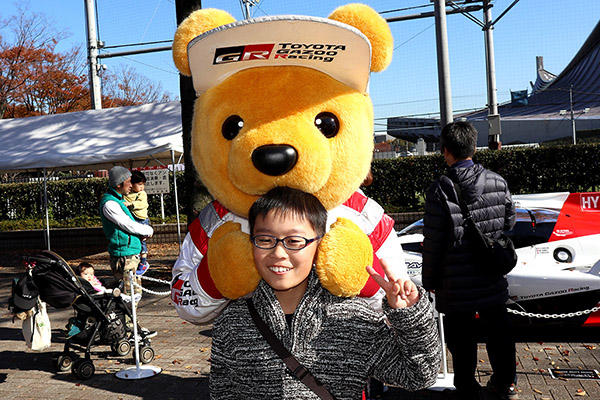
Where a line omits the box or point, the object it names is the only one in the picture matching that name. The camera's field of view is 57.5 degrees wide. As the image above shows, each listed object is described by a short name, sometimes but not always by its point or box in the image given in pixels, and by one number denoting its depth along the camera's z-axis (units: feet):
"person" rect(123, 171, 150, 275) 29.37
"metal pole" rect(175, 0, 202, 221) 23.48
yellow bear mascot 6.65
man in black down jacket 11.91
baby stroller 17.57
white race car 18.35
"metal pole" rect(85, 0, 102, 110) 47.55
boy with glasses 6.08
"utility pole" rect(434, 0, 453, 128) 32.22
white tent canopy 32.27
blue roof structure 186.59
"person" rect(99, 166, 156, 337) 20.17
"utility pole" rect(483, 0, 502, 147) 40.96
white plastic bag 17.67
